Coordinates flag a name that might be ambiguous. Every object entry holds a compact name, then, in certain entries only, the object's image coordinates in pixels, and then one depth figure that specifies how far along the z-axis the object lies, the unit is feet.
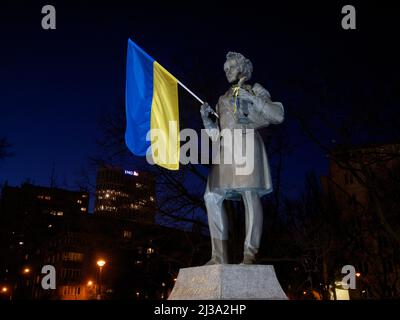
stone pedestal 16.07
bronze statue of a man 18.90
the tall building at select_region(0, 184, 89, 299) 99.40
